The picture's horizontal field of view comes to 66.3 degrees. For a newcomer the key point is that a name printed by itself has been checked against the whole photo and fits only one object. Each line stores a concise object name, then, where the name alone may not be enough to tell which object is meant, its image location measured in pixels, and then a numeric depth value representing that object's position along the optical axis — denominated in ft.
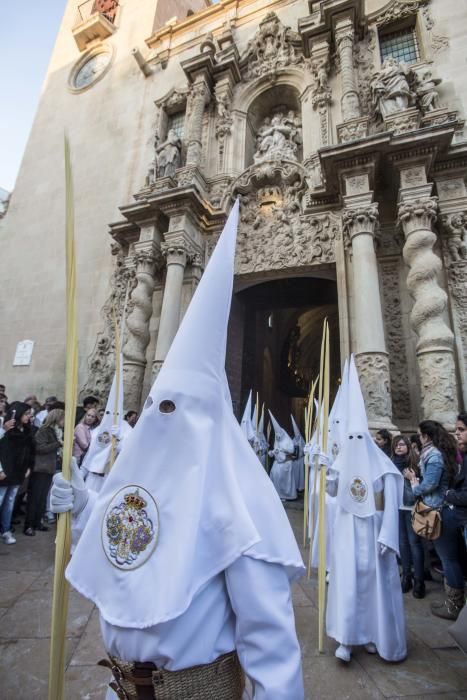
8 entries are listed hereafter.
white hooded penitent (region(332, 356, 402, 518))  9.64
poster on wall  34.94
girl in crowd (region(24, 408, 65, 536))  16.25
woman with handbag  10.37
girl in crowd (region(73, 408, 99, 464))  17.20
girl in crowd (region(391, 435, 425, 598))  12.14
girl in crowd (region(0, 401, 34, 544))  15.16
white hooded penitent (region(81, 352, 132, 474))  13.71
